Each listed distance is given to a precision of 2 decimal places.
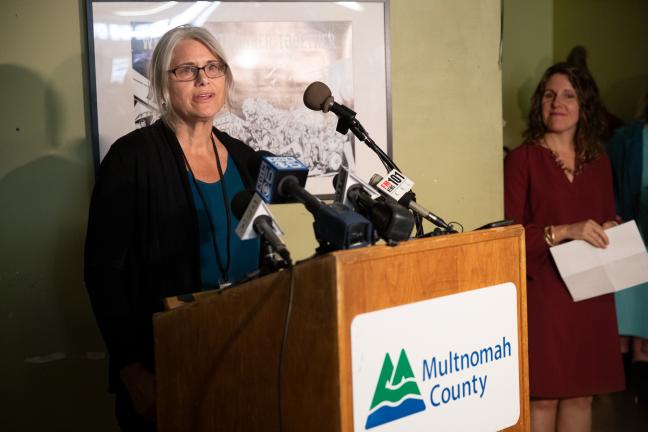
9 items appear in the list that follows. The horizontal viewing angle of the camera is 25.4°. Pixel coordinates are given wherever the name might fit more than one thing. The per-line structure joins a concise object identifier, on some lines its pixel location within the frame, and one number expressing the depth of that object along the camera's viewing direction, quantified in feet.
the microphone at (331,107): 11.95
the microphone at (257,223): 10.21
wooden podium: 8.84
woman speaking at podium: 12.28
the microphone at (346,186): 11.24
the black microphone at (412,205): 11.48
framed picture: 14.34
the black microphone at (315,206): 9.18
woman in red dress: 15.13
